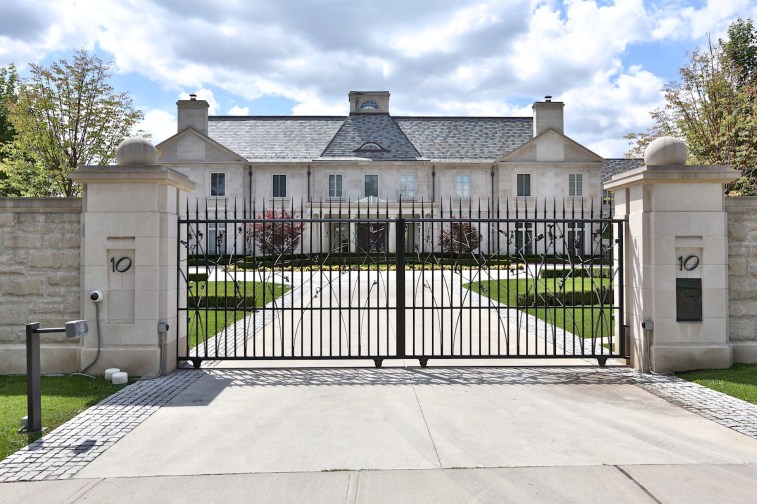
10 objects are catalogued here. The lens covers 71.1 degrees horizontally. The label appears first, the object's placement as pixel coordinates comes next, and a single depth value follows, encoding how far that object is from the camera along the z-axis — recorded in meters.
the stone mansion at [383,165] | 36.00
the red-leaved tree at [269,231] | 27.41
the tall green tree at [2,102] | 27.69
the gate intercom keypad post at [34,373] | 4.95
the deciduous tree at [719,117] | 19.03
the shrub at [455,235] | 28.15
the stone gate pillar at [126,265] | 7.05
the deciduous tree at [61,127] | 18.31
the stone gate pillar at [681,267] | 7.21
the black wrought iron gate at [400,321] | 7.55
